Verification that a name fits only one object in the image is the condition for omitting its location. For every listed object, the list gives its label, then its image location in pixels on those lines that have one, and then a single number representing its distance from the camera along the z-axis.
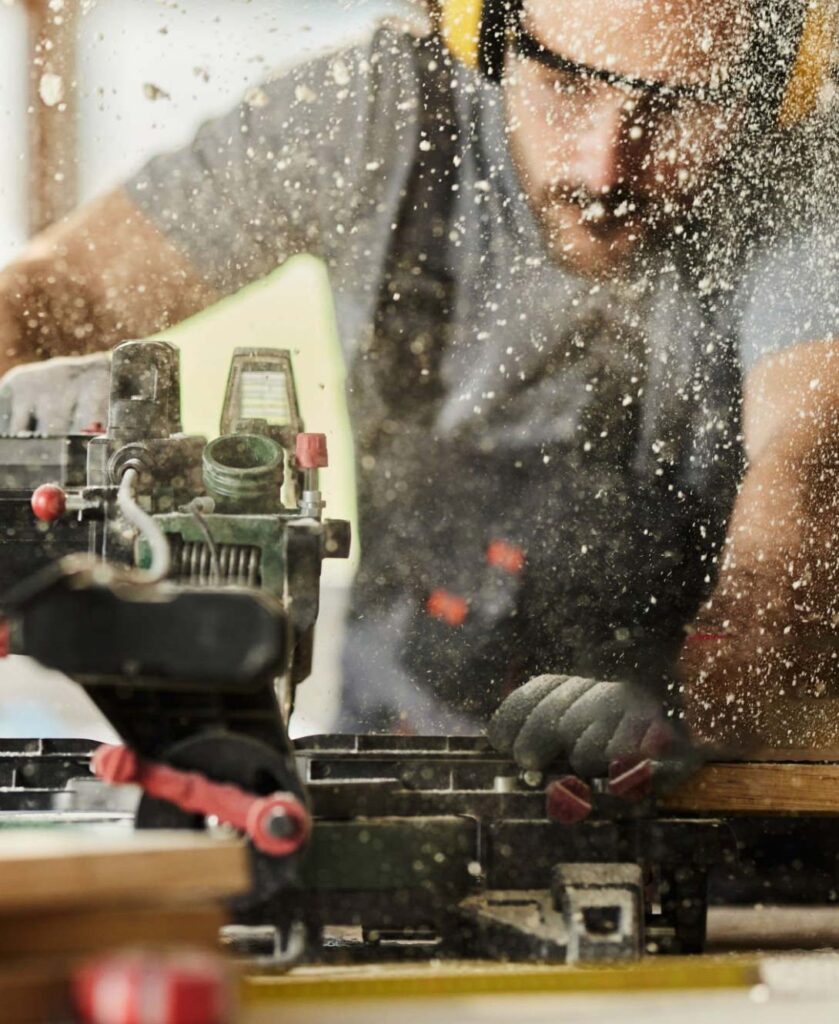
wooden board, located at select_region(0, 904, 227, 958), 1.32
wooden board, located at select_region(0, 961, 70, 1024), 1.30
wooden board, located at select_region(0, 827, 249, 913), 1.31
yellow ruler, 1.45
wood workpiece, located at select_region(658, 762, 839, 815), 1.71
